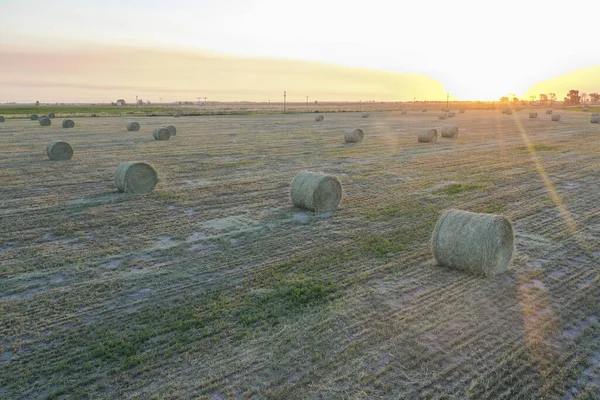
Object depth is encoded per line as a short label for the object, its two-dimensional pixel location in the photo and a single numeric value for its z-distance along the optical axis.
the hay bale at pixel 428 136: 30.55
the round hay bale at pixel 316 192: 13.08
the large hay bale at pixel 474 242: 8.47
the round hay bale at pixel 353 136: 30.95
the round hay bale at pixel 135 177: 15.46
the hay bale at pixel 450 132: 33.88
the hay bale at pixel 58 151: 23.22
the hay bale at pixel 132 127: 42.66
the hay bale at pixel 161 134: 33.97
